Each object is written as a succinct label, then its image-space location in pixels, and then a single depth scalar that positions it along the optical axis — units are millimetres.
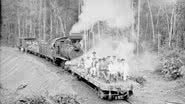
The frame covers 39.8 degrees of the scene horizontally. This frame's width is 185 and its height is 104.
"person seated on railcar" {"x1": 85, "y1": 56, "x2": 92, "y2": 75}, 13438
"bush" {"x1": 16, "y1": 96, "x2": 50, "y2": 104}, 9953
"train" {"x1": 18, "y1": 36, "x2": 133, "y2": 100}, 11234
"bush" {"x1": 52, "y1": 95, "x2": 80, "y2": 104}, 10382
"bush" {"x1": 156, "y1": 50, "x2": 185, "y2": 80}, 16172
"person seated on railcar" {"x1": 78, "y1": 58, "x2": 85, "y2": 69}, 15250
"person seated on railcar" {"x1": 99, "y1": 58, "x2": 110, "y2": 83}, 12155
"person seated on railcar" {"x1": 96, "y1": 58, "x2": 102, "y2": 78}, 12516
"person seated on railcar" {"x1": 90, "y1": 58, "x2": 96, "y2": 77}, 12719
